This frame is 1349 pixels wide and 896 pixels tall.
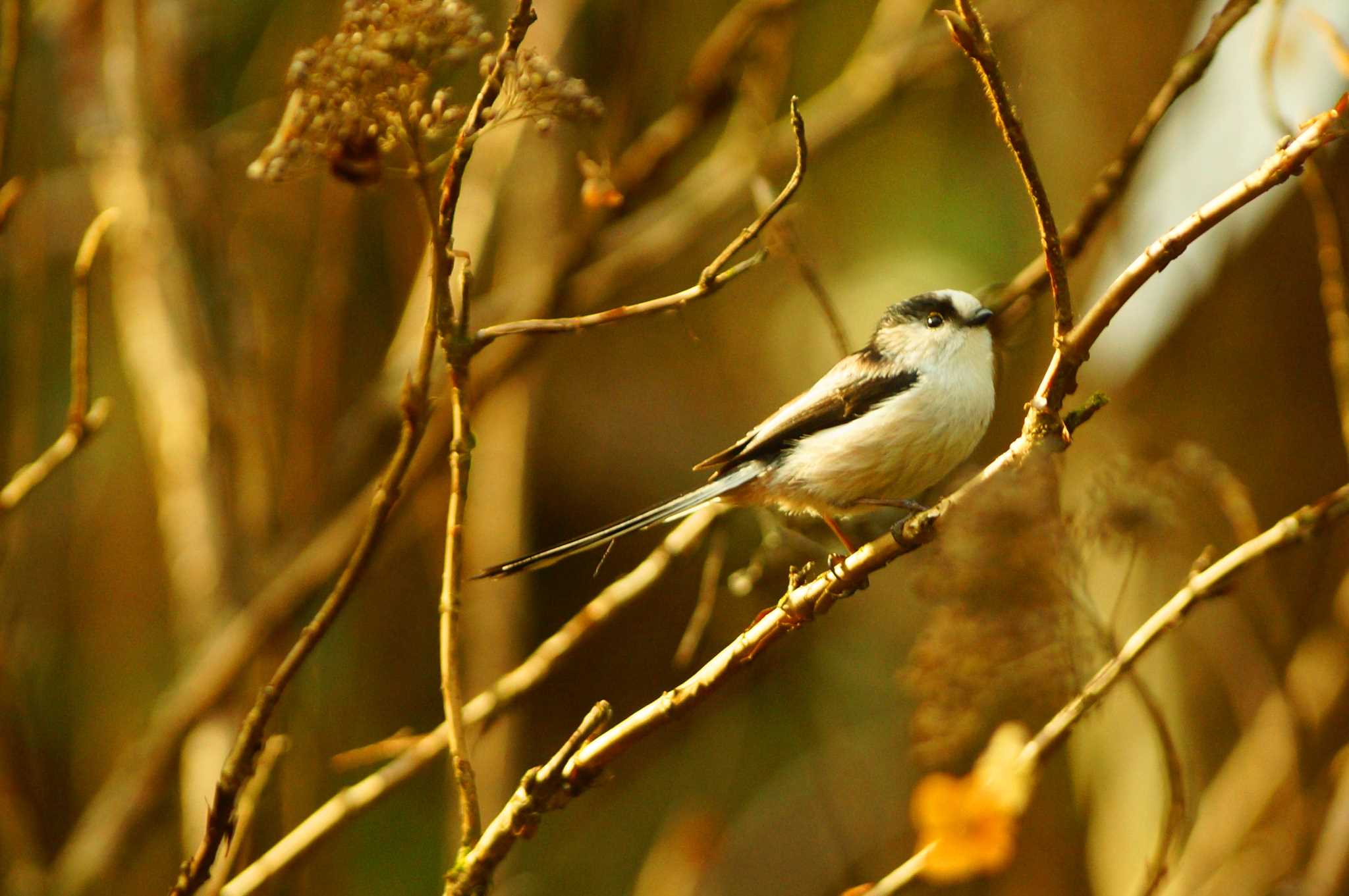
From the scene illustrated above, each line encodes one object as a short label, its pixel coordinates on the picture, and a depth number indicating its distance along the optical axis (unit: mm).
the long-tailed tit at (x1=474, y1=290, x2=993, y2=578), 5675
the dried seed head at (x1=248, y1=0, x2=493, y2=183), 5578
